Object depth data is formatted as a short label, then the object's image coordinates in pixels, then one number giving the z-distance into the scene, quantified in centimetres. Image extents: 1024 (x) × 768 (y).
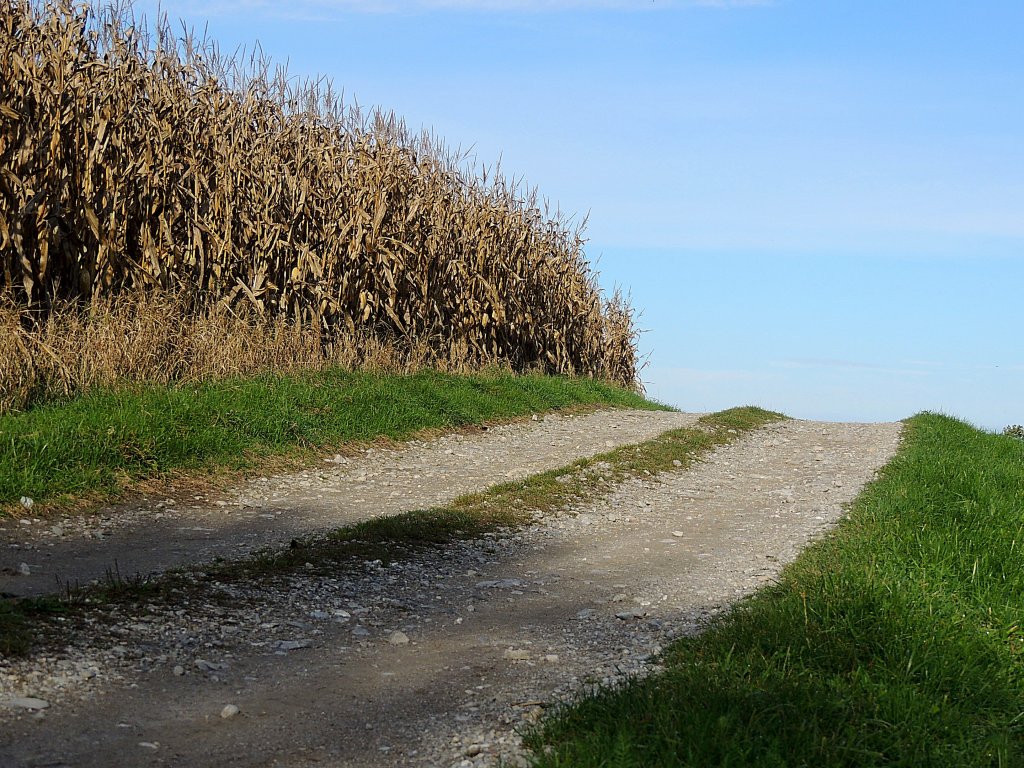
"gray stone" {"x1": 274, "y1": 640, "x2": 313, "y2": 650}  504
